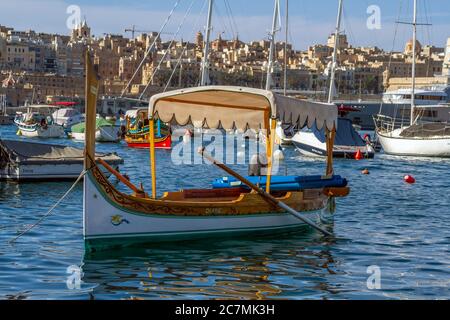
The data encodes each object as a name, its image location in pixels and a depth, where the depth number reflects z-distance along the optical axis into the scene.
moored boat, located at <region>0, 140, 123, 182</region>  26.97
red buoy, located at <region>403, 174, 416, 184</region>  32.38
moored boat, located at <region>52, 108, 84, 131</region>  96.12
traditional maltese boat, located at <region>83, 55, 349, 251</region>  15.56
